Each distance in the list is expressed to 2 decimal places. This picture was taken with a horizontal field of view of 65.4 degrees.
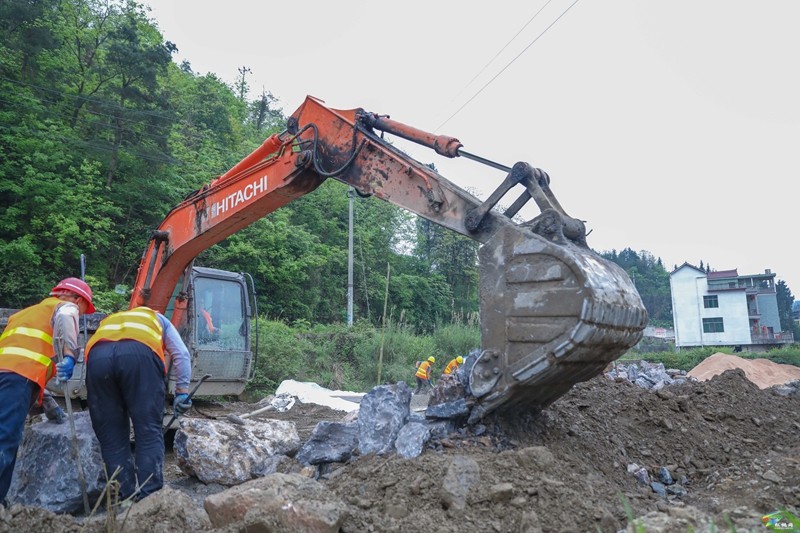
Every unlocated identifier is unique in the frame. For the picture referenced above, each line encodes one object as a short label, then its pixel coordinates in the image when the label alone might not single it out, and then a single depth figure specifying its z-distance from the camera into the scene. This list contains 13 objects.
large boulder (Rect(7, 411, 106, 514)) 4.22
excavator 3.89
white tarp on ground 10.88
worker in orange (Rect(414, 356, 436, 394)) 14.41
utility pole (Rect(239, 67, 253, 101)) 37.91
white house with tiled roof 42.28
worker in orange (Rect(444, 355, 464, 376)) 12.99
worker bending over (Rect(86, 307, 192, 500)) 4.06
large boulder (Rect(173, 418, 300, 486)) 4.88
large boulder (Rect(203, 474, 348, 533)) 2.88
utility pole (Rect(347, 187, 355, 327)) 20.47
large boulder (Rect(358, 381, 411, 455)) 4.38
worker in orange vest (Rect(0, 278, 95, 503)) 3.86
